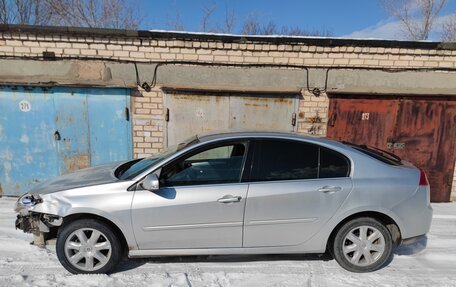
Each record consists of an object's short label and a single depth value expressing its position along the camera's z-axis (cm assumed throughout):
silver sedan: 265
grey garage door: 509
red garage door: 512
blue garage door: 493
